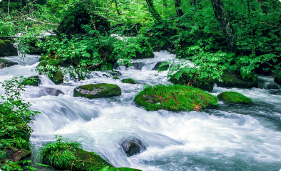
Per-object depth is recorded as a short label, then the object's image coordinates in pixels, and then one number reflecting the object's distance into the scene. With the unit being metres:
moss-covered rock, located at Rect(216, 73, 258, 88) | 10.42
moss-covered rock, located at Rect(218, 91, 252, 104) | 7.97
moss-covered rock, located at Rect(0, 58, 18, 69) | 10.97
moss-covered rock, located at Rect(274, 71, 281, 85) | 10.80
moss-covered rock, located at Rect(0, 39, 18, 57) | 13.12
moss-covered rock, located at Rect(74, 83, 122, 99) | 8.20
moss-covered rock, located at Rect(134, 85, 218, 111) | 7.20
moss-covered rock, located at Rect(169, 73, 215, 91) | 9.34
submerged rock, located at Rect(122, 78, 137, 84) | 10.72
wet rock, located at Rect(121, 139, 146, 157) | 4.72
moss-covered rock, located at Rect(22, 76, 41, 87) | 4.32
